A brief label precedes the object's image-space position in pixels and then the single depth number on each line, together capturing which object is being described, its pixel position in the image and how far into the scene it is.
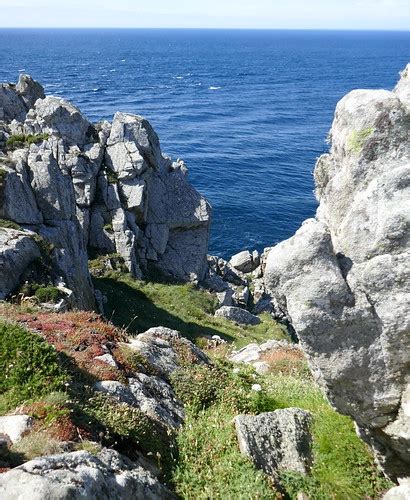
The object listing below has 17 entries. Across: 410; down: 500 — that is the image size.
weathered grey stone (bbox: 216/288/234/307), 52.39
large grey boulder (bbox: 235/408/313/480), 12.69
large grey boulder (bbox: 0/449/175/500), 8.26
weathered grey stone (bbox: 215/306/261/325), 48.44
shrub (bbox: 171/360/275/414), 15.51
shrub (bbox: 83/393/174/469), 12.50
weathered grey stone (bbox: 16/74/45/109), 68.62
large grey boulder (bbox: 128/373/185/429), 14.36
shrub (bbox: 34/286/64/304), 26.77
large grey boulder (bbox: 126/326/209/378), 17.66
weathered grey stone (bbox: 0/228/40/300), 27.12
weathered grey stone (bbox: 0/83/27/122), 64.81
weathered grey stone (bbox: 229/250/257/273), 66.25
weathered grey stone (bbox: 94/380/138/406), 14.23
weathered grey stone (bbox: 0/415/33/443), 11.03
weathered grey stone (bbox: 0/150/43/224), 34.91
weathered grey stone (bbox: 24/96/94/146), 55.00
